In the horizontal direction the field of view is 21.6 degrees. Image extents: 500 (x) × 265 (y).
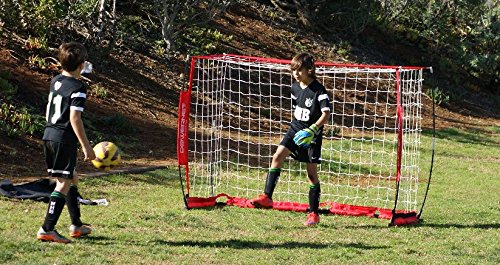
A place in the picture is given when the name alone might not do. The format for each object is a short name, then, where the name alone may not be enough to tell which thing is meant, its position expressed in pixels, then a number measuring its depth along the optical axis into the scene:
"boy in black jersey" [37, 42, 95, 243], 11.87
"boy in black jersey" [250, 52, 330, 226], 14.66
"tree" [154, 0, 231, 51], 32.01
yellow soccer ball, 13.14
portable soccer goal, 16.52
